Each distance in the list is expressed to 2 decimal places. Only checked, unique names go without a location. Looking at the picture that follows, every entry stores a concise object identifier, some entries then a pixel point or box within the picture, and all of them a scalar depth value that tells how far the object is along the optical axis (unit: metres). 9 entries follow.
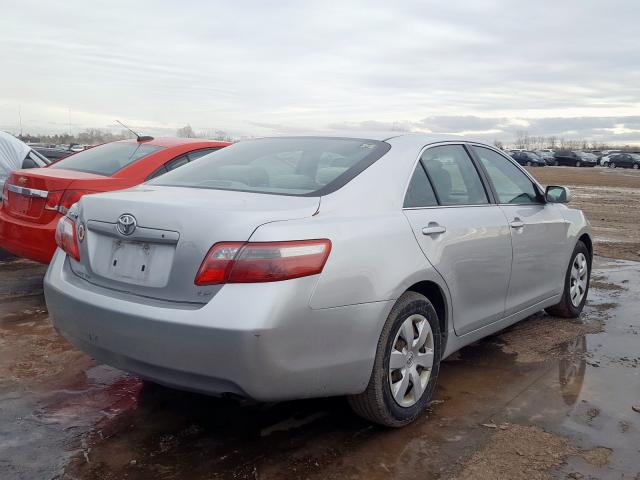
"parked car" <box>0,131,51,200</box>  7.57
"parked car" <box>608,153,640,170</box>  60.59
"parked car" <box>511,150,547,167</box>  65.06
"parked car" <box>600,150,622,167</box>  64.61
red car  5.32
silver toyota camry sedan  2.63
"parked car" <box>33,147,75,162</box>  15.66
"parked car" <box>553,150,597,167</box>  65.38
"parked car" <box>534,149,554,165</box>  68.00
